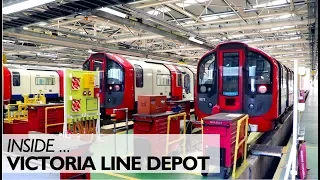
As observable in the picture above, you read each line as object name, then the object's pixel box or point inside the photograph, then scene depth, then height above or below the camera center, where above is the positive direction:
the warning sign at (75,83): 6.22 +0.09
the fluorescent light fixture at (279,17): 10.44 +2.59
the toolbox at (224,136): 4.44 -0.79
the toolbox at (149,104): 5.76 -0.37
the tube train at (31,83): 12.13 +0.20
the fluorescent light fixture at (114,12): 6.32 +1.80
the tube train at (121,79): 8.97 +0.26
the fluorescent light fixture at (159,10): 9.24 +2.59
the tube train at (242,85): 6.32 +0.03
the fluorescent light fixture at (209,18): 10.32 +2.53
